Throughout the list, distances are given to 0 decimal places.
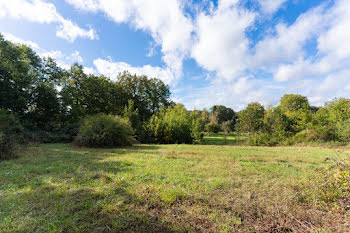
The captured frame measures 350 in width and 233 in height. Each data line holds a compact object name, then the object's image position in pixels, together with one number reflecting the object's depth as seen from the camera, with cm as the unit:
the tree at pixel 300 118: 1580
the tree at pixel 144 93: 2373
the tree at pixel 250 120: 2074
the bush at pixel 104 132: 964
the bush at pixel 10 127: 641
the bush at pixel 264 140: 1599
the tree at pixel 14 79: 1187
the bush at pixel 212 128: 3258
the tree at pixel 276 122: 1684
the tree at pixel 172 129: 1647
